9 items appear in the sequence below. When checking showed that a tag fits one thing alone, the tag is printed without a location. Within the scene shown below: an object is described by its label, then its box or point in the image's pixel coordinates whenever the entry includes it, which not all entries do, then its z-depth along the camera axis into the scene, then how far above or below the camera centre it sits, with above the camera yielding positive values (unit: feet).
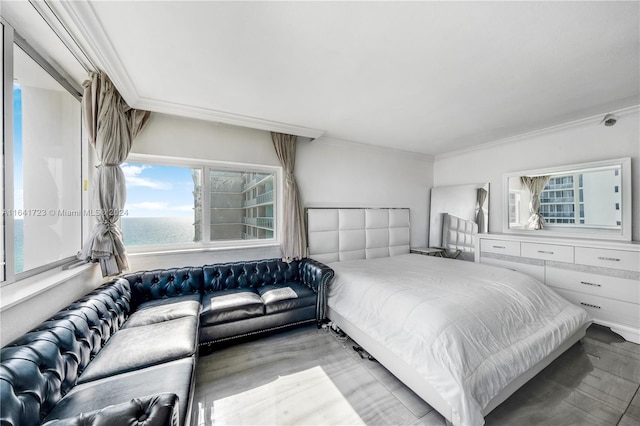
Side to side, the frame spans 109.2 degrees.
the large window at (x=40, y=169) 4.67 +1.15
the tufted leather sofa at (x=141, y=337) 3.19 -2.90
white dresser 7.91 -2.42
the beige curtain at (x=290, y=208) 10.29 +0.21
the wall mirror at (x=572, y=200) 8.77 +0.47
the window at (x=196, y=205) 8.67 +0.36
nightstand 13.48 -2.35
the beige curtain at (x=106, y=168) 6.84 +1.43
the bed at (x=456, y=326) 4.62 -2.97
